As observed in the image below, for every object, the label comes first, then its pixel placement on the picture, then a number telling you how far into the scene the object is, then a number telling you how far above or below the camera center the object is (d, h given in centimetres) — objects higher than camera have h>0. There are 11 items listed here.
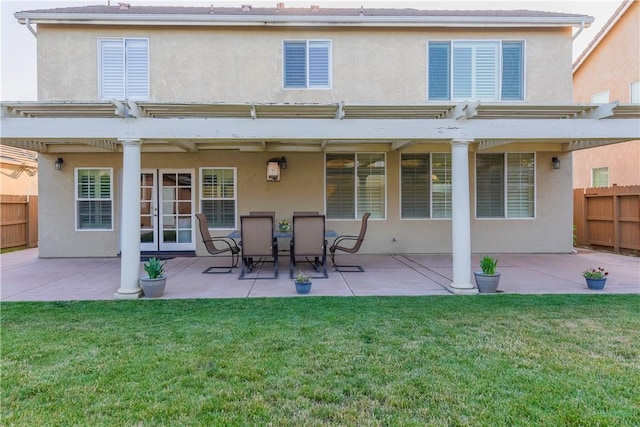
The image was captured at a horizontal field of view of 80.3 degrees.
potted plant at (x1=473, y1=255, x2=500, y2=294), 595 -102
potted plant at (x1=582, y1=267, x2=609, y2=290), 604 -106
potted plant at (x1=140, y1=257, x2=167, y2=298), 578 -102
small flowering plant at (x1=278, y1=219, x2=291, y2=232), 827 -27
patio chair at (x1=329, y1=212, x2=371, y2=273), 795 -79
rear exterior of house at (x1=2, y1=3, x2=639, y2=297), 927 +288
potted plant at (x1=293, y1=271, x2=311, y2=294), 592 -110
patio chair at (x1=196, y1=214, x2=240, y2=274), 775 -53
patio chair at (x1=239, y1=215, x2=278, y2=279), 709 -42
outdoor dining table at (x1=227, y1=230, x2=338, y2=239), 764 -41
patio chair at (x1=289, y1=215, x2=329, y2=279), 720 -46
